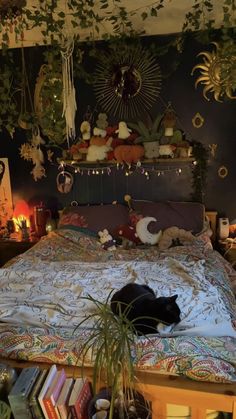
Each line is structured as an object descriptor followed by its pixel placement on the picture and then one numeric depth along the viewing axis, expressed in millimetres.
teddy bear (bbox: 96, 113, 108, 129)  3350
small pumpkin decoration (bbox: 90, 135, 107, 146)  3312
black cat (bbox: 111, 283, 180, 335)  1487
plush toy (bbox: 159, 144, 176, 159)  3174
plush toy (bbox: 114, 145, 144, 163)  3197
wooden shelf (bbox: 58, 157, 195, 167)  3229
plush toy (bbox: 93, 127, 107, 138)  3332
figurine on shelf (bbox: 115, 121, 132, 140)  3254
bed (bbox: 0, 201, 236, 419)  1101
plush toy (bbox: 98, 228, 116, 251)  3000
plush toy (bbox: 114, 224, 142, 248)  3021
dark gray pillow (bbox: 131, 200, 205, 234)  3053
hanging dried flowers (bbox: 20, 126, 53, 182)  3531
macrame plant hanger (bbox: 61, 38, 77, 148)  2996
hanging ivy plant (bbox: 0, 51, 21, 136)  3314
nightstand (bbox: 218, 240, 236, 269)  3033
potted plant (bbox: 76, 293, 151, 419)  969
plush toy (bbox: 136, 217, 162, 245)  3002
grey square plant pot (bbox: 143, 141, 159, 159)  3209
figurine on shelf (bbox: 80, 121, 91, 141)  3373
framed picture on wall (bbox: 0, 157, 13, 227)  3738
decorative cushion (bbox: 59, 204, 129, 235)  3188
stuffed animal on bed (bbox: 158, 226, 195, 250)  2891
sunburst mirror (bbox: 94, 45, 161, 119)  3189
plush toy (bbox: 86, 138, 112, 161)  3308
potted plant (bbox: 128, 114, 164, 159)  3213
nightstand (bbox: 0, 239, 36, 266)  3402
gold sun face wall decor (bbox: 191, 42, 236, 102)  2926
